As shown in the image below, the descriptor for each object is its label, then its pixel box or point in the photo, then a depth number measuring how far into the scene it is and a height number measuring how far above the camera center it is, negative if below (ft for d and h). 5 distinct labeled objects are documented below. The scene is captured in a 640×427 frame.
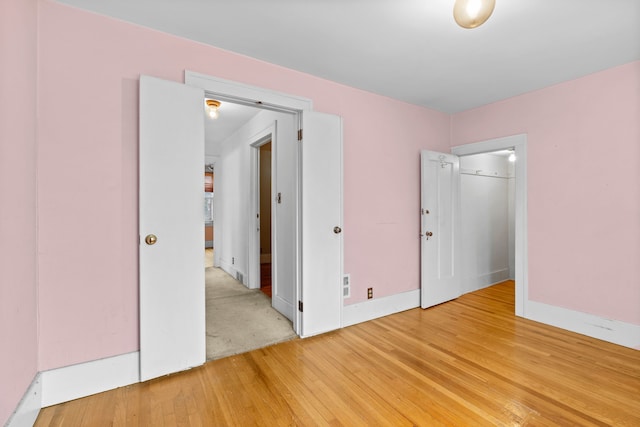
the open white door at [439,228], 11.47 -0.59
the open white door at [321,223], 8.70 -0.28
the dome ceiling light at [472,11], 4.49 +3.22
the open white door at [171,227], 6.38 -0.31
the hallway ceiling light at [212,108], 11.21 +4.30
